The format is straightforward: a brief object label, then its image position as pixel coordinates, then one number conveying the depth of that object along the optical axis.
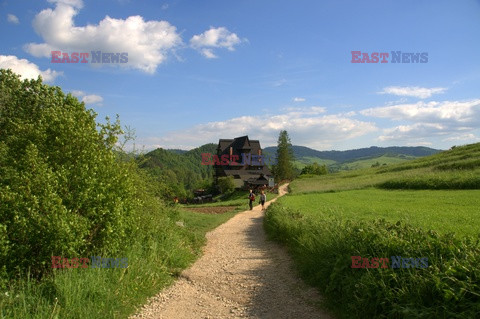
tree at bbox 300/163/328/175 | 88.64
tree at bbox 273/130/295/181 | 71.57
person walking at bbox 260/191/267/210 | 26.53
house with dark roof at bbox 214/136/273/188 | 59.69
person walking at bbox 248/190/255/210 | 26.06
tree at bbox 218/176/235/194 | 52.81
